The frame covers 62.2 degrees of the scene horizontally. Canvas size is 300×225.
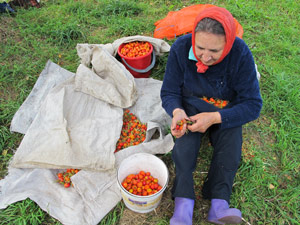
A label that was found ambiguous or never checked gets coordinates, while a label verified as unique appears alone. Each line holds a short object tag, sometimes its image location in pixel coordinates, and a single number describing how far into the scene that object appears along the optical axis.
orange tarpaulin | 3.69
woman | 1.93
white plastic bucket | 1.92
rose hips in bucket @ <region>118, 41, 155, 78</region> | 3.21
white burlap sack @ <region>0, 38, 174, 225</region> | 2.23
